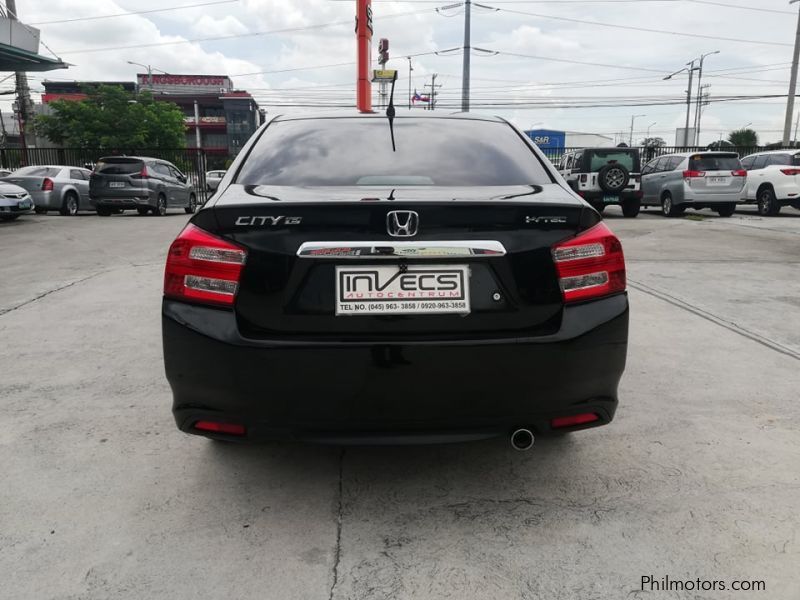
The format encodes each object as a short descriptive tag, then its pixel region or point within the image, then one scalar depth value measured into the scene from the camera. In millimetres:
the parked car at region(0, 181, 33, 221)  14055
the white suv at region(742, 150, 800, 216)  15906
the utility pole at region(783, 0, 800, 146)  28031
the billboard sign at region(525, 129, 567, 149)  59500
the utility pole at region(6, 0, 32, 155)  30766
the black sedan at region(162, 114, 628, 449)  2160
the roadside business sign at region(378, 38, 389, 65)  20109
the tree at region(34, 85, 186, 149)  38531
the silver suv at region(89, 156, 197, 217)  17250
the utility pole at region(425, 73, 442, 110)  64475
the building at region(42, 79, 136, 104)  87062
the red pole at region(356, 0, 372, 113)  13961
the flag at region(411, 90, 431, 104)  47812
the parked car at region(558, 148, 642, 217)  15977
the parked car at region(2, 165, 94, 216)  16641
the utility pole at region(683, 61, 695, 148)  55306
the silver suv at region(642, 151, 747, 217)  15391
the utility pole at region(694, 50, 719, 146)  53100
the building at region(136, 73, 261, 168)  90188
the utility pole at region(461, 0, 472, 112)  28844
